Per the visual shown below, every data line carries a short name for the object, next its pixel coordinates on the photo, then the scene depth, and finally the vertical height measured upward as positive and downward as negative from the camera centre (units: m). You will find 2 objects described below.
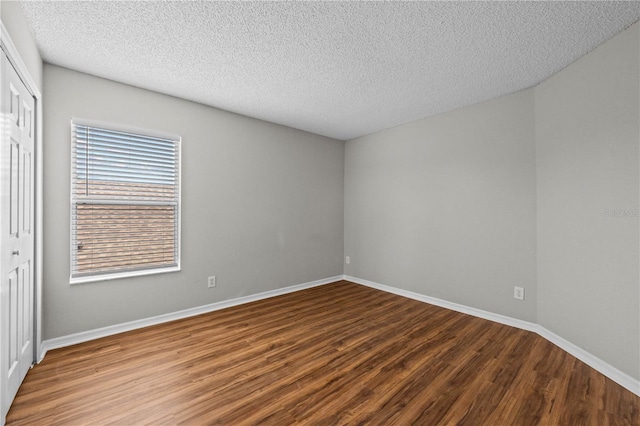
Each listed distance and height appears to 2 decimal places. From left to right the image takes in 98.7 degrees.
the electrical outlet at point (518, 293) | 2.93 -0.84
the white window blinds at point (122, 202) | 2.60 +0.12
